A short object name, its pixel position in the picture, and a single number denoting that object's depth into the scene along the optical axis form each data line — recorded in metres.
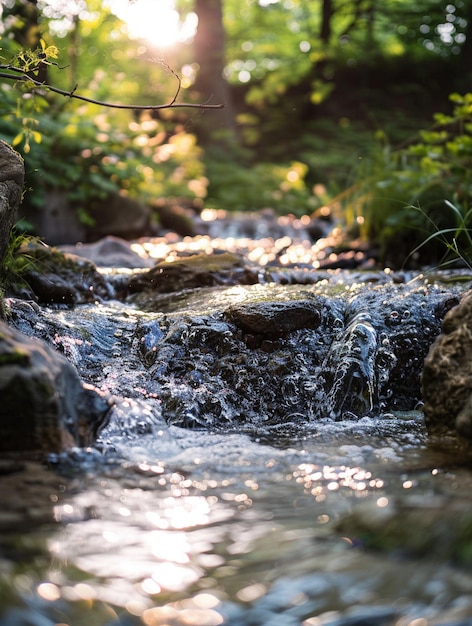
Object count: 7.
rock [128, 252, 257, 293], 4.60
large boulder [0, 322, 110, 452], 2.20
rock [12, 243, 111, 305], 4.14
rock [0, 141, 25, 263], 3.25
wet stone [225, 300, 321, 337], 3.51
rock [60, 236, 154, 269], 5.84
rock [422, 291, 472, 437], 2.57
